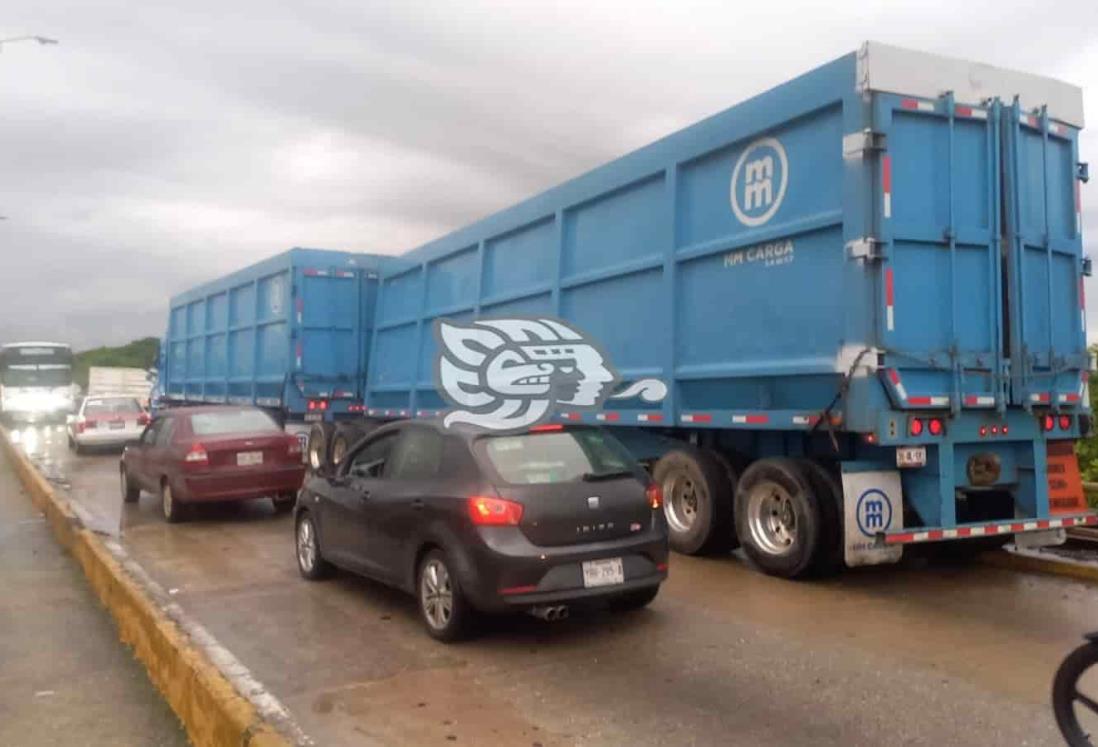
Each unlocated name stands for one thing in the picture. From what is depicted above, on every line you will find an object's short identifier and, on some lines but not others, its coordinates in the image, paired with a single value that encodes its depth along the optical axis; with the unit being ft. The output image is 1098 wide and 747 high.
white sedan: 71.31
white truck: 138.31
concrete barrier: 13.80
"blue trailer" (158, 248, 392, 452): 55.16
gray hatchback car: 19.16
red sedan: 37.09
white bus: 116.98
